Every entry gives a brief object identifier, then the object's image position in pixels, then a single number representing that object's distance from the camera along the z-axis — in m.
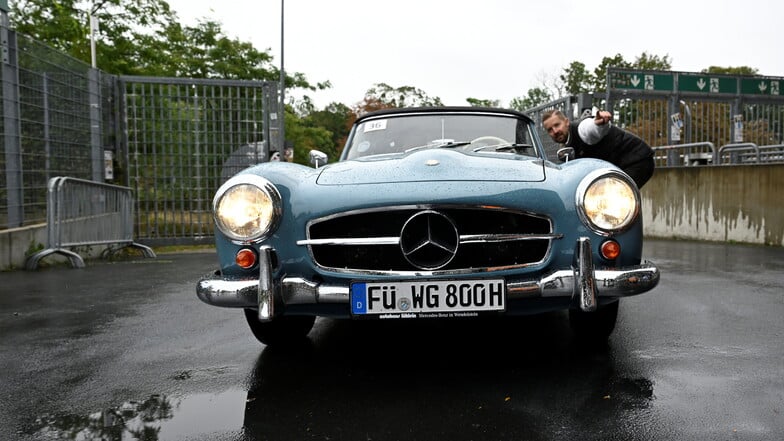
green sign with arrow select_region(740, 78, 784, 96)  15.09
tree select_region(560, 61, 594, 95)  54.50
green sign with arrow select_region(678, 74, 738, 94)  13.58
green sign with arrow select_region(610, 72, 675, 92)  12.79
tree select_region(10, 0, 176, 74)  17.95
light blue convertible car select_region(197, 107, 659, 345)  2.57
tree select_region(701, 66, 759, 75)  47.59
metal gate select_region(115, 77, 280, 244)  10.28
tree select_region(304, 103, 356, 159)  72.06
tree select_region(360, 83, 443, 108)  60.56
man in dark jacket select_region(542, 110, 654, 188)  4.75
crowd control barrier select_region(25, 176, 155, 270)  7.03
